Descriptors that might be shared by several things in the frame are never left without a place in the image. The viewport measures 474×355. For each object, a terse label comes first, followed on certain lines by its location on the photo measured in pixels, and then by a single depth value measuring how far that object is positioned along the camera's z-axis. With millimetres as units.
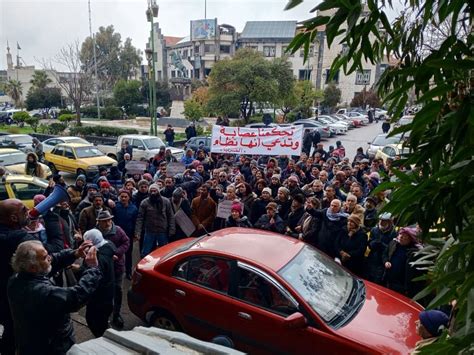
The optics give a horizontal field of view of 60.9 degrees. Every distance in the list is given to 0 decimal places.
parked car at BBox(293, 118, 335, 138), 28412
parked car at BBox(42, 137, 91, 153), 17961
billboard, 65375
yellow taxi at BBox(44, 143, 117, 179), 15688
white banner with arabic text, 11719
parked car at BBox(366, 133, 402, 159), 17703
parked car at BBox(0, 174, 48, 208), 9070
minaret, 84500
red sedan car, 4023
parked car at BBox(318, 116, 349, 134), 31297
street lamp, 19469
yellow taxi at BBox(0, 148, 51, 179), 13477
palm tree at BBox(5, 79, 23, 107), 56344
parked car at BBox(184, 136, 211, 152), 18297
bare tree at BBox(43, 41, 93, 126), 38544
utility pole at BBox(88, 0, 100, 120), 44506
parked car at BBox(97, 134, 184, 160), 17484
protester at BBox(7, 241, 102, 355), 2996
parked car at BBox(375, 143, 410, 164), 15373
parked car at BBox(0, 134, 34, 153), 20256
